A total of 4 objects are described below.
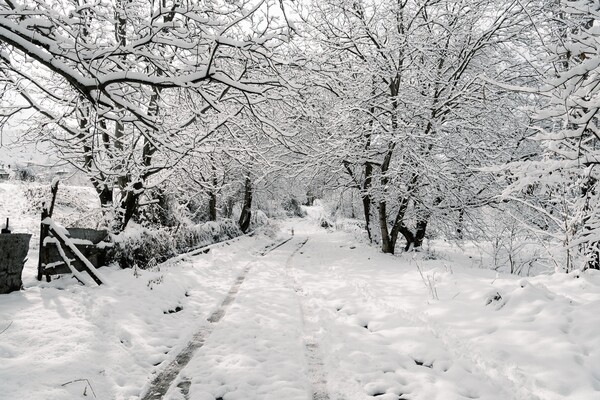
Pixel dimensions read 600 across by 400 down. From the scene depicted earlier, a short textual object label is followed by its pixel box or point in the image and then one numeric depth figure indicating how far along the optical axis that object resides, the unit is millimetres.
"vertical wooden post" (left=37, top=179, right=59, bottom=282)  7356
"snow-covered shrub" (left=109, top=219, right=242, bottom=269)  10070
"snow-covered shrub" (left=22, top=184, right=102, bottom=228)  12320
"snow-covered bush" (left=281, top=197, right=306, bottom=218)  55656
